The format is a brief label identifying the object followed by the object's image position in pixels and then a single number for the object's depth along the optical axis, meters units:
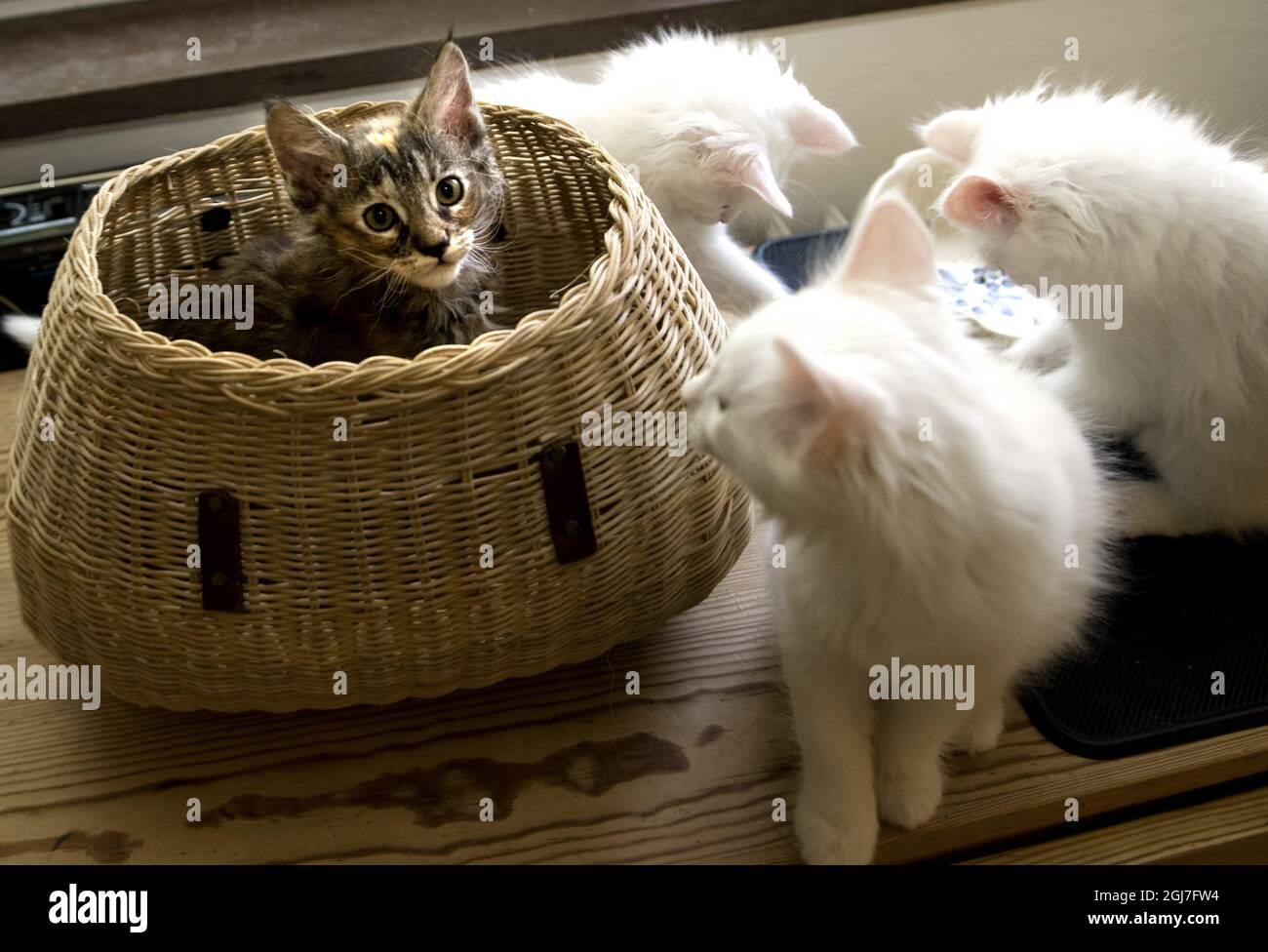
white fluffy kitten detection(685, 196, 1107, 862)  0.91
